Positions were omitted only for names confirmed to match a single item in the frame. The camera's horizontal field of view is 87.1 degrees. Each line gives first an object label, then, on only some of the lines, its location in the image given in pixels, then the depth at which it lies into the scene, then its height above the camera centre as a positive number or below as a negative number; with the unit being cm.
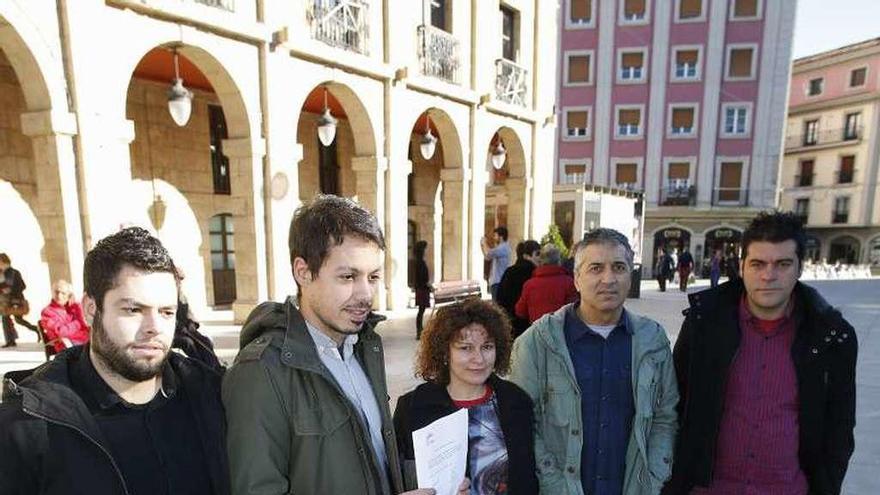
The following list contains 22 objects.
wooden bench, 909 -176
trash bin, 1291 -232
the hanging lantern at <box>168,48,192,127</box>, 655 +144
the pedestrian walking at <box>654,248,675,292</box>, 1573 -224
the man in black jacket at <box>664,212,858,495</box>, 212 -84
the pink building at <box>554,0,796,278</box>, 2561 +569
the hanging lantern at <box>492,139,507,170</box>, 1164 +120
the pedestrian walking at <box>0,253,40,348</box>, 679 -134
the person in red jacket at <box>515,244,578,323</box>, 461 -88
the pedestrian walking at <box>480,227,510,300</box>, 877 -99
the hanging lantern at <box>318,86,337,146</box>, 854 +140
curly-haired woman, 200 -89
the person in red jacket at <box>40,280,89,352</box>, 488 -125
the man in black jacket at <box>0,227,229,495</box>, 129 -61
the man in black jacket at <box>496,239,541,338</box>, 565 -97
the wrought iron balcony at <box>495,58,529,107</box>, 1282 +347
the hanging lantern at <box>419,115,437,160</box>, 1017 +131
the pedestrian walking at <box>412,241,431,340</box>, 807 -146
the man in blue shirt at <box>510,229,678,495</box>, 211 -87
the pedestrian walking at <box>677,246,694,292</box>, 1553 -212
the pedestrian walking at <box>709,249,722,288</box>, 1490 -216
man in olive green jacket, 139 -57
